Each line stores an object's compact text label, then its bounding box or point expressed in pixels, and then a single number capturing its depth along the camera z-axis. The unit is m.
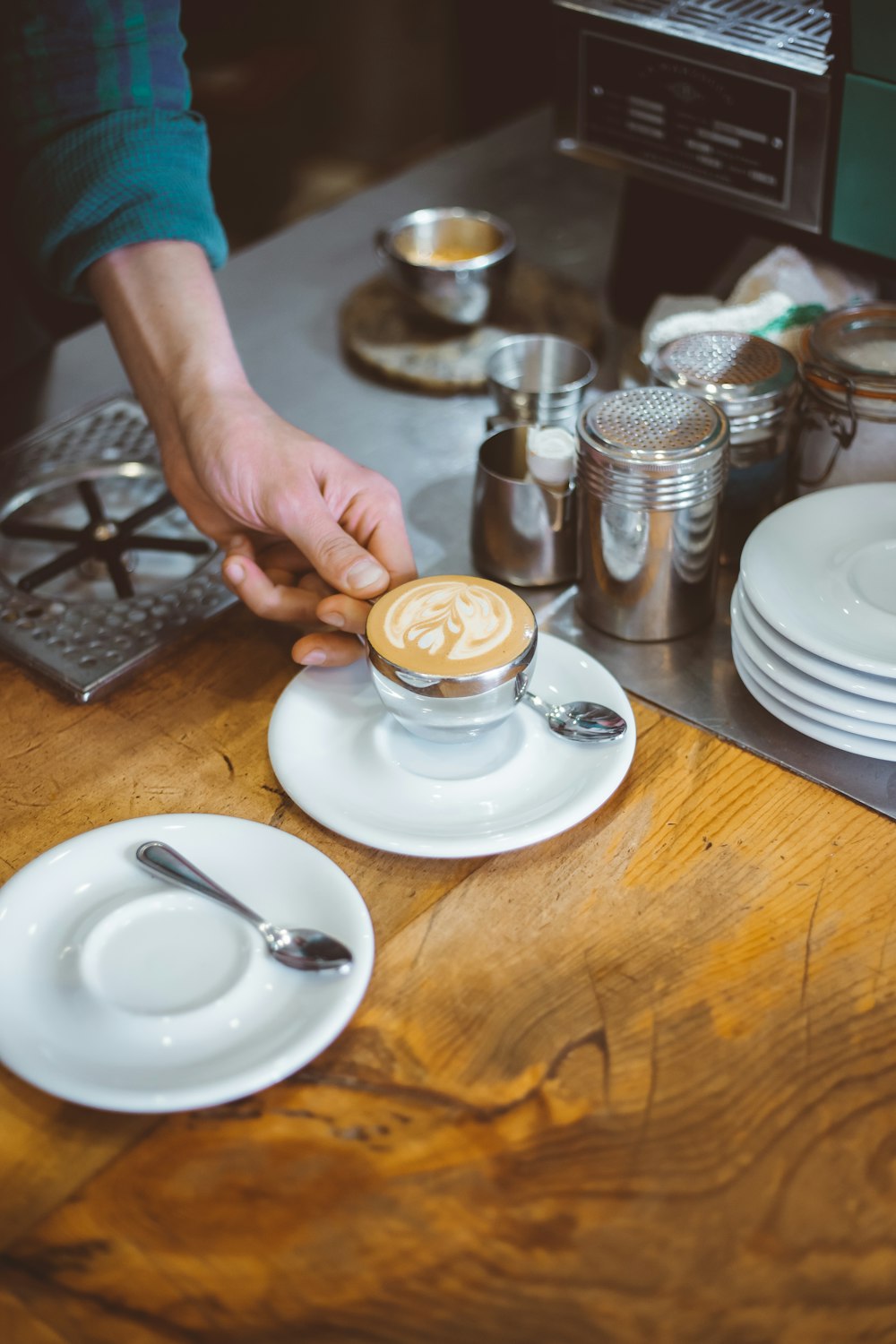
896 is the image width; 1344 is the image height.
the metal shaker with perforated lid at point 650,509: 1.07
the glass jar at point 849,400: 1.15
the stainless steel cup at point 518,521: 1.19
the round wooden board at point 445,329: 1.61
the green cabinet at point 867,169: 1.27
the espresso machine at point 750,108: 1.28
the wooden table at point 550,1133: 0.70
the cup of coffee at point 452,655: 0.96
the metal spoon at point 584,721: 1.02
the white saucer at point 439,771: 0.94
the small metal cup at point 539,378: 1.31
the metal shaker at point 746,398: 1.18
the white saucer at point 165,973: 0.77
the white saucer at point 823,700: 0.99
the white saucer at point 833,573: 1.01
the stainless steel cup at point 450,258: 1.60
